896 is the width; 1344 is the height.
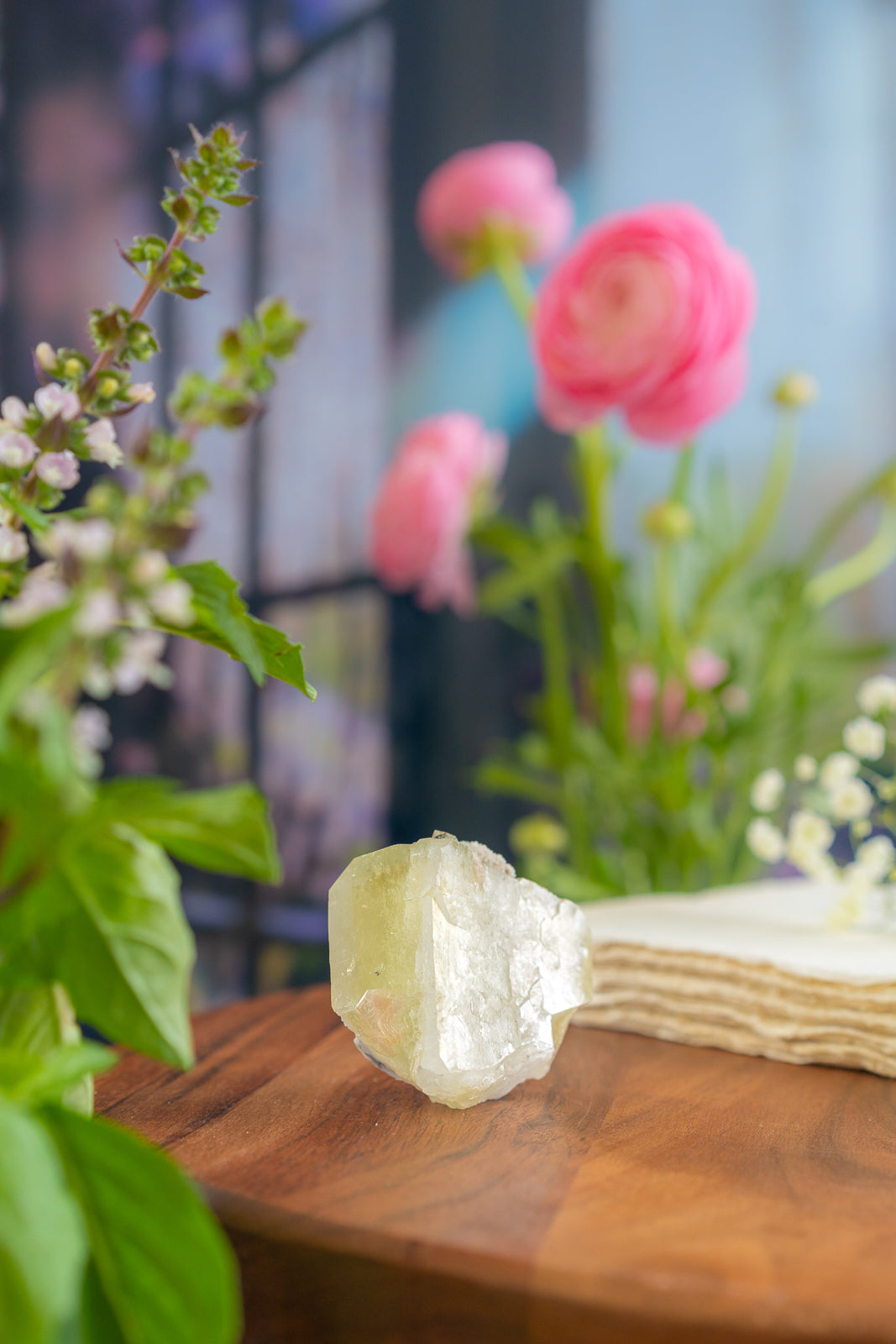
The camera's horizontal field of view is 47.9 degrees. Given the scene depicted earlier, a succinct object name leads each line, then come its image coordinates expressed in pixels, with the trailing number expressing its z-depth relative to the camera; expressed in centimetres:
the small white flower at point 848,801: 56
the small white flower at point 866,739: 56
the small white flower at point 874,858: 54
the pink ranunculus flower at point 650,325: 74
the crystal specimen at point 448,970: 36
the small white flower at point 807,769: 55
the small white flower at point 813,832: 57
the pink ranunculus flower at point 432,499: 88
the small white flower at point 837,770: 56
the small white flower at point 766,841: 60
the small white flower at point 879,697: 56
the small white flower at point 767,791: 59
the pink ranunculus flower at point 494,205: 88
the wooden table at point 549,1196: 24
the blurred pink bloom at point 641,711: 96
